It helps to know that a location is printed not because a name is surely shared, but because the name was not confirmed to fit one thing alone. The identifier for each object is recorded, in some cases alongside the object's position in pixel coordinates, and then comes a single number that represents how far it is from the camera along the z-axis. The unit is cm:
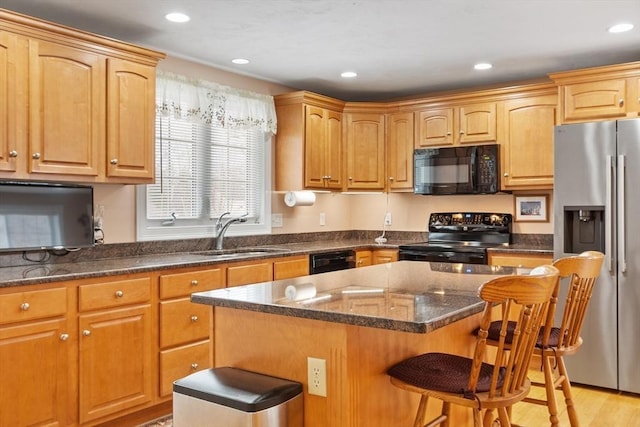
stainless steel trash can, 174
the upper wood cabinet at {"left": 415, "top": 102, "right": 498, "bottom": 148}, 486
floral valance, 409
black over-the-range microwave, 482
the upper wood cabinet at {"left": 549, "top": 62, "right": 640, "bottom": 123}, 396
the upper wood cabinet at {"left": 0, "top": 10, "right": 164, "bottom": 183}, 294
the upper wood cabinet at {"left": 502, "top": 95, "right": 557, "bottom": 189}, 455
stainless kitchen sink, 394
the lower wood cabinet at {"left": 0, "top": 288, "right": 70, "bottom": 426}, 265
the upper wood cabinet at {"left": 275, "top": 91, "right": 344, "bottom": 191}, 496
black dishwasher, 458
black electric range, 464
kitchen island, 180
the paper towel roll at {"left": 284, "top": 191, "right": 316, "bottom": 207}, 504
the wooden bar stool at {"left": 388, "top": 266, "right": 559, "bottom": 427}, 170
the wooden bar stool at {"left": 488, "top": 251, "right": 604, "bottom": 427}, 230
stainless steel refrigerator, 375
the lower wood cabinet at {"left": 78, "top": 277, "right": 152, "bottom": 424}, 297
